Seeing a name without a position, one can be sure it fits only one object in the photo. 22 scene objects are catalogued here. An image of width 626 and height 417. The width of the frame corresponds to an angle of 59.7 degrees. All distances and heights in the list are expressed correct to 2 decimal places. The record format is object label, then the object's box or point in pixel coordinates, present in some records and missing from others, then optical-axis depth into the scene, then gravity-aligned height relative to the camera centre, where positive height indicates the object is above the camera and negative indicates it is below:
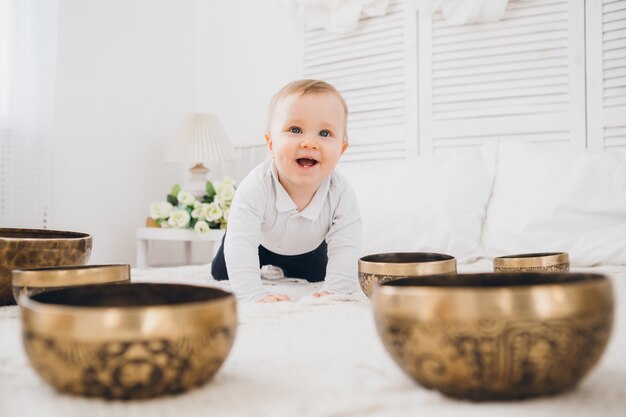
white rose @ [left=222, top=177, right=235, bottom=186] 2.85 +0.19
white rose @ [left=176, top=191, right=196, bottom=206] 2.84 +0.10
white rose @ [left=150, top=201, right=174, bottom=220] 2.87 +0.04
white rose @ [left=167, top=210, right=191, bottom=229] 2.79 -0.01
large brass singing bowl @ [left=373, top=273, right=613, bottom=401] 0.39 -0.08
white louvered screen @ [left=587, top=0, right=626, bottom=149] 2.33 +0.64
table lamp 3.11 +0.42
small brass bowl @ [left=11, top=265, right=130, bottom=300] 0.71 -0.08
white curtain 2.51 +0.53
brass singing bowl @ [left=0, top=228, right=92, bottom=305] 0.90 -0.06
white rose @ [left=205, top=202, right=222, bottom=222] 2.75 +0.02
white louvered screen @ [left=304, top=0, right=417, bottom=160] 2.79 +0.74
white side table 2.75 -0.10
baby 1.43 +0.06
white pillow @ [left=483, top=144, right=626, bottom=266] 1.69 +0.04
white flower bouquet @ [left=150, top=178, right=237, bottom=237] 2.77 +0.03
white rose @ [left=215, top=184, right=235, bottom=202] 2.78 +0.13
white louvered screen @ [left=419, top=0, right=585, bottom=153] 2.45 +0.68
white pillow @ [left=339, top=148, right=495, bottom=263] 1.92 +0.06
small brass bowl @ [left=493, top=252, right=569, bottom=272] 1.00 -0.08
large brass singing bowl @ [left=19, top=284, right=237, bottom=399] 0.39 -0.10
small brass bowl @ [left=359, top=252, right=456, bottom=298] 0.89 -0.08
